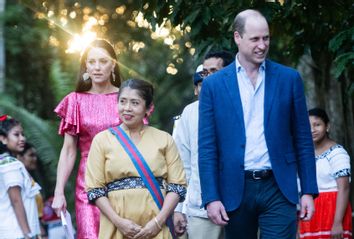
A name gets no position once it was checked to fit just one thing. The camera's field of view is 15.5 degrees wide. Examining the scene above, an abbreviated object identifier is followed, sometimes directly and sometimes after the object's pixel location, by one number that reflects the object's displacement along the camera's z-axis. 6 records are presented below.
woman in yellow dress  8.73
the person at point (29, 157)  17.21
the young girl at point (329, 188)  12.68
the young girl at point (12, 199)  12.96
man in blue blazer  8.47
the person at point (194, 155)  10.29
